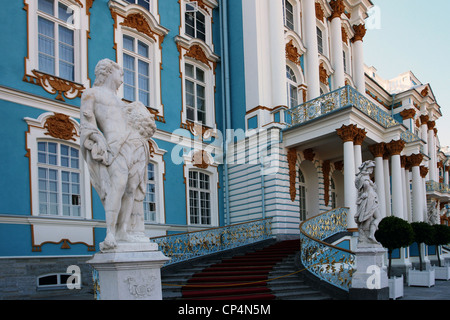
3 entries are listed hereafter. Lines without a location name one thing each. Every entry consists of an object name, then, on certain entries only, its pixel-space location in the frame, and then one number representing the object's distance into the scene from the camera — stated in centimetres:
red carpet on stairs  784
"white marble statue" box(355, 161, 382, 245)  809
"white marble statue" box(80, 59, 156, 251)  425
